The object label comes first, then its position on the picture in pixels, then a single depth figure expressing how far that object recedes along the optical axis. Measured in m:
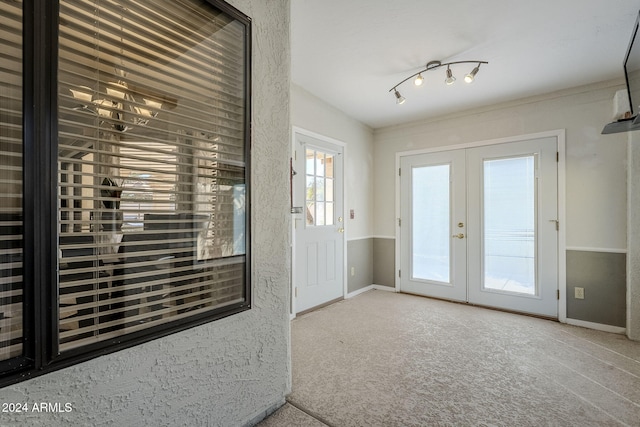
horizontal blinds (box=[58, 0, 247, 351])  1.02
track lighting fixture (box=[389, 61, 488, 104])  2.60
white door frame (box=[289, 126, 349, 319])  3.21
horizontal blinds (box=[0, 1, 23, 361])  0.88
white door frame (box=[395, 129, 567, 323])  3.11
